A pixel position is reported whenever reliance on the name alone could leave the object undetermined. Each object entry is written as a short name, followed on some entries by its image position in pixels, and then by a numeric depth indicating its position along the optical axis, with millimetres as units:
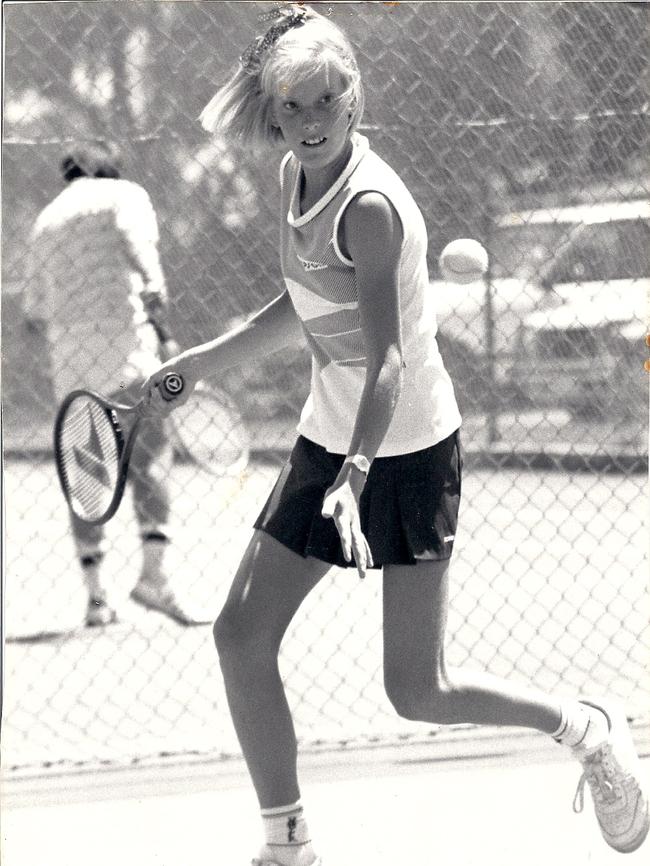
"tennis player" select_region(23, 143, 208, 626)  8469
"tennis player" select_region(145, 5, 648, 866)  4793
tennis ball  6797
